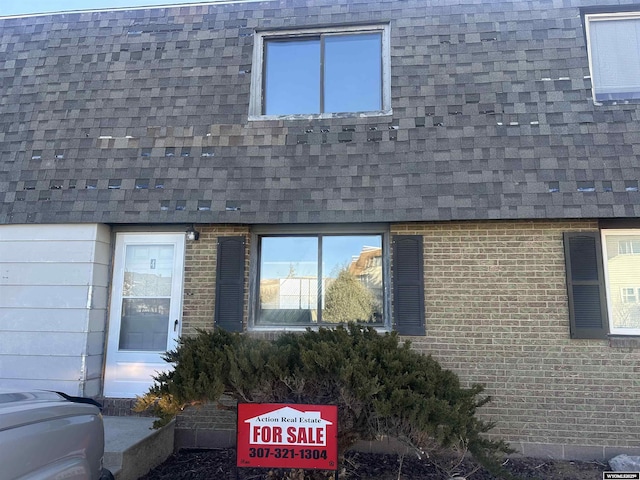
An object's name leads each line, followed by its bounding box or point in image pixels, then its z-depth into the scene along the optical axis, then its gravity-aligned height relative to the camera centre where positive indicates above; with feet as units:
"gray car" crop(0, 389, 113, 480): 6.20 -1.94
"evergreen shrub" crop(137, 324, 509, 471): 12.14 -2.03
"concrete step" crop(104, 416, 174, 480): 13.89 -4.38
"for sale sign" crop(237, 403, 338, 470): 11.79 -3.16
